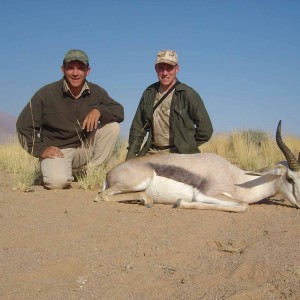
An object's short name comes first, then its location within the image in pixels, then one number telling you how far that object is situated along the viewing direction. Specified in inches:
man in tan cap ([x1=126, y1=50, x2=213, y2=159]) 267.6
